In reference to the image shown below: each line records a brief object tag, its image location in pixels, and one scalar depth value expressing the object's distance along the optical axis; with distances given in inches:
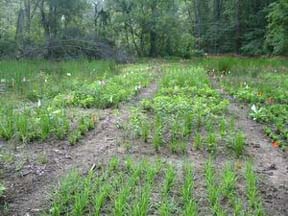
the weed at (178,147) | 124.2
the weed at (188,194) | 81.8
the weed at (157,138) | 127.6
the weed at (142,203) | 80.7
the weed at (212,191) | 84.6
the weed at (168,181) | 93.2
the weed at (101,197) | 83.2
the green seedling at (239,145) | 123.0
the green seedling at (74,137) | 130.7
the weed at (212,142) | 125.4
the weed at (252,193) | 85.1
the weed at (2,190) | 87.3
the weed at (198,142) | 127.8
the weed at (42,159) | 112.5
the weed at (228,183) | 92.7
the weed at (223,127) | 137.9
